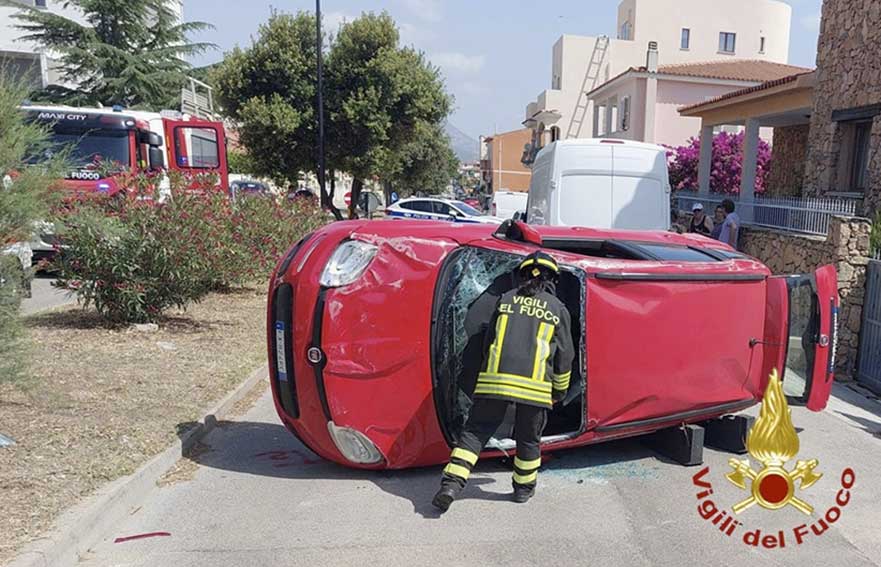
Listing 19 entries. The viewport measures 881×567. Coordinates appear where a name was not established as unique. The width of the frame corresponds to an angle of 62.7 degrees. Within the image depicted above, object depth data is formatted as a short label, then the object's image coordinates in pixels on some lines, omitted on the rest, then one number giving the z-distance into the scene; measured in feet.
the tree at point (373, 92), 66.44
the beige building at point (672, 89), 94.94
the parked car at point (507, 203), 94.17
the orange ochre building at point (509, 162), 239.50
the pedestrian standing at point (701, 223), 43.05
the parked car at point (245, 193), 38.71
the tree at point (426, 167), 145.99
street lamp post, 59.36
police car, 81.82
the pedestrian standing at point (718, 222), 42.19
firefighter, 13.96
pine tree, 87.15
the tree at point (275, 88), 65.46
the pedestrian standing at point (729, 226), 39.63
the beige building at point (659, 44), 164.14
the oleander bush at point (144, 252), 26.04
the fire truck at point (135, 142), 30.50
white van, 34.47
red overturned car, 14.85
